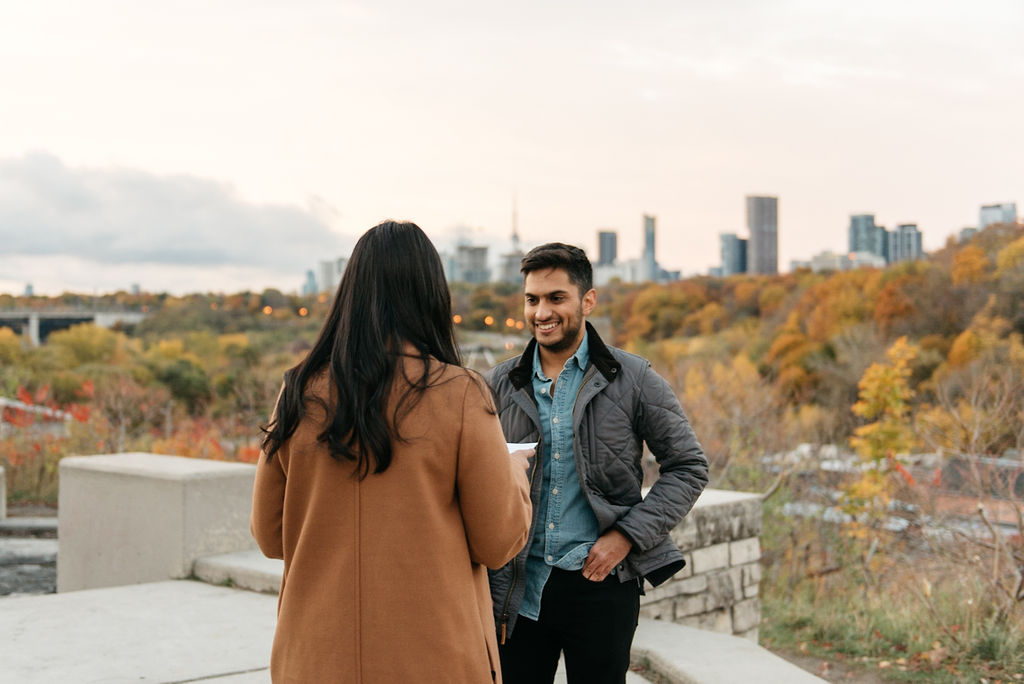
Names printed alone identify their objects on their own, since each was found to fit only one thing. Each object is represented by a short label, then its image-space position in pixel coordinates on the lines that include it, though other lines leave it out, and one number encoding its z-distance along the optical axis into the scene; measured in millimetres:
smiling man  2600
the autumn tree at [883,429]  10602
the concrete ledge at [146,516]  5375
